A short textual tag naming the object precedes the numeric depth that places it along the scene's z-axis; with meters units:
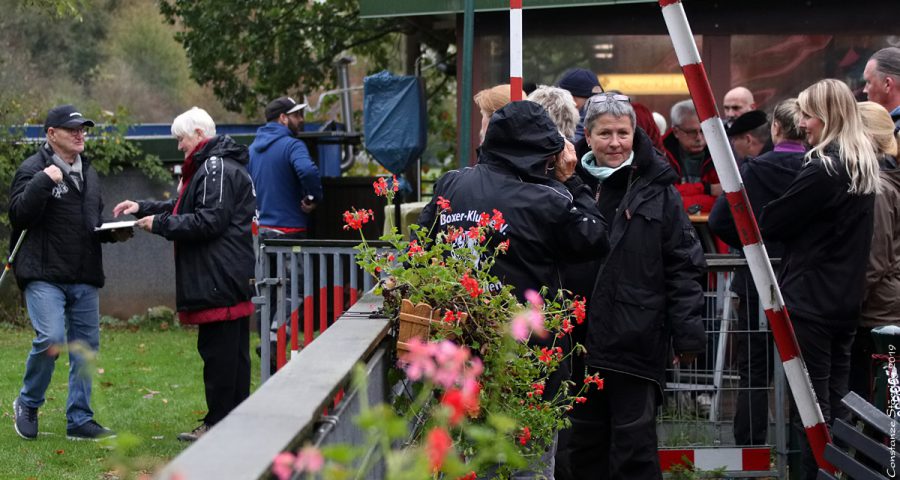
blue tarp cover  13.37
